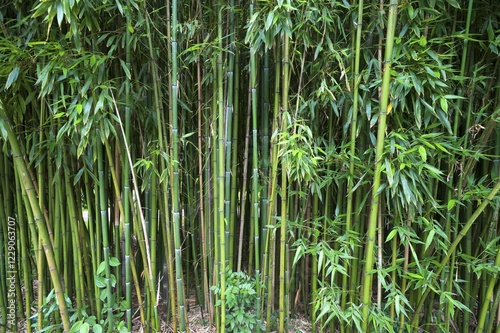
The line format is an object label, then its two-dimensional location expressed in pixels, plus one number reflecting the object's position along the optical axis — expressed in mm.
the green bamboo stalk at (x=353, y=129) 1637
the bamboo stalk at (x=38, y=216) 1687
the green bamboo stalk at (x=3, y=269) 2121
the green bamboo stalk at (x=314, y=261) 1883
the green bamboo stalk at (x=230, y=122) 1872
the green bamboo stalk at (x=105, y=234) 1904
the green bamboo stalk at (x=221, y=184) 1838
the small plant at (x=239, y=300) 1856
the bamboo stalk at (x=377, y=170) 1521
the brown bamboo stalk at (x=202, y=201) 2026
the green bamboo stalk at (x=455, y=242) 1651
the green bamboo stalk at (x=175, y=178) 1722
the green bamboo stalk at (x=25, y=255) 2061
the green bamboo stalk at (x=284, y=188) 1718
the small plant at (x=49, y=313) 1959
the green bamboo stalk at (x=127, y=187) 1749
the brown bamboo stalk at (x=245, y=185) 2082
